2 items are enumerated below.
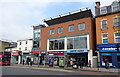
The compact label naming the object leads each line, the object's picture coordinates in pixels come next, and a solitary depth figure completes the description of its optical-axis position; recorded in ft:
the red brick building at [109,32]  47.21
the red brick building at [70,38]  54.23
